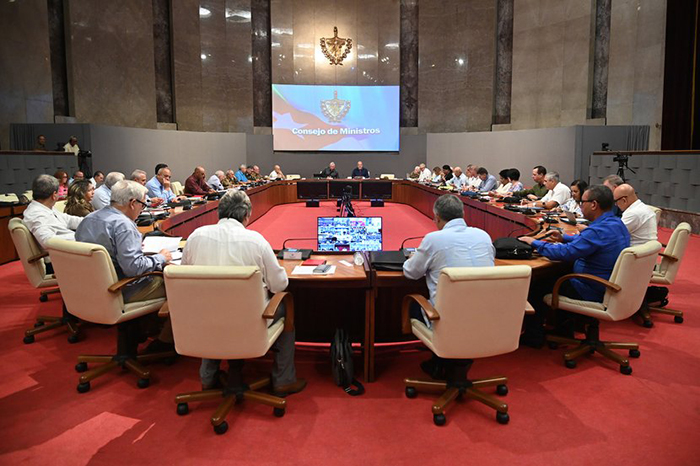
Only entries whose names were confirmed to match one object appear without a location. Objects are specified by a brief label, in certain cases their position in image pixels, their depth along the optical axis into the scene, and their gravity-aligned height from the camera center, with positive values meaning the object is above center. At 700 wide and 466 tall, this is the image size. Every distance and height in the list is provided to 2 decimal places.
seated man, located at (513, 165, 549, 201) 7.17 -0.30
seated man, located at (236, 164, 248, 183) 12.52 -0.17
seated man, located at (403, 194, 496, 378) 2.55 -0.39
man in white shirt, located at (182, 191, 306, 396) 2.48 -0.39
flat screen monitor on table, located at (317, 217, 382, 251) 3.54 -0.44
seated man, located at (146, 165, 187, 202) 7.07 -0.23
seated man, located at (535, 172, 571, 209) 6.45 -0.27
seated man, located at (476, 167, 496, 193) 9.23 -0.22
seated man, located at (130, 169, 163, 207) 5.94 -0.36
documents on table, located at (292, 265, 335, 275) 2.89 -0.56
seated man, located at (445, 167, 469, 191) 11.02 -0.23
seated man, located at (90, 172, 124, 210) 5.46 -0.29
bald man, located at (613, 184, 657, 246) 3.94 -0.36
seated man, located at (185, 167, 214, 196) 8.40 -0.24
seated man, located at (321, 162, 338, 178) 13.90 -0.08
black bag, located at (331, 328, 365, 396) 2.80 -1.07
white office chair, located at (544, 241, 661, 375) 2.89 -0.75
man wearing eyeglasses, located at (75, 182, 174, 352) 2.84 -0.38
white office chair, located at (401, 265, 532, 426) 2.30 -0.66
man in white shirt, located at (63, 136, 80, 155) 9.94 +0.43
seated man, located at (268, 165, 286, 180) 13.45 -0.16
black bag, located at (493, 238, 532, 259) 3.37 -0.52
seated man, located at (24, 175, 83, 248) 3.75 -0.35
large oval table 2.86 -0.80
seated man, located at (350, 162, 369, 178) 14.17 -0.09
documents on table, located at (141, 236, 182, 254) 3.44 -0.50
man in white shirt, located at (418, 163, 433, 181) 12.66 -0.15
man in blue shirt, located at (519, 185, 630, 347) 3.15 -0.48
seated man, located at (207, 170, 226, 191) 9.61 -0.28
